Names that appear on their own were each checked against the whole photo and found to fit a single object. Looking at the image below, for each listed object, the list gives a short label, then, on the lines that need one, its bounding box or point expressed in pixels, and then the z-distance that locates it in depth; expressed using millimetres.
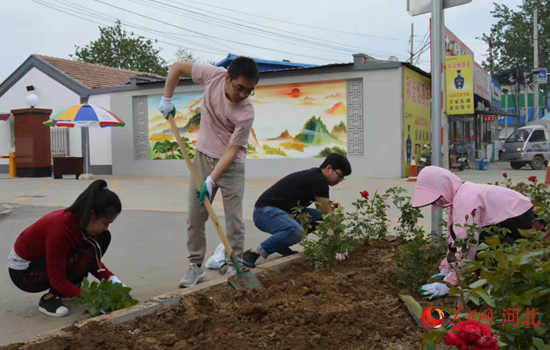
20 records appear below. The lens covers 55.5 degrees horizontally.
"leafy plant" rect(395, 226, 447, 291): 3334
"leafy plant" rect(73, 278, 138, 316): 3178
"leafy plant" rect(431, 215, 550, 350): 1662
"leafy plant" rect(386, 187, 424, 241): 3936
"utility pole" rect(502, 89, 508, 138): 47781
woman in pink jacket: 3008
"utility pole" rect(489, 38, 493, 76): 43138
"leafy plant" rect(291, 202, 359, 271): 3955
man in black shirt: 4527
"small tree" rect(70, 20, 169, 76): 45281
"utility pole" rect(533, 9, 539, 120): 32156
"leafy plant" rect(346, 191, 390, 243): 4277
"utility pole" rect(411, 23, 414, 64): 45397
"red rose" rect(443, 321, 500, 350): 1119
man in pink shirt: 3947
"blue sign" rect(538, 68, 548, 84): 32600
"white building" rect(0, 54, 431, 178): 16703
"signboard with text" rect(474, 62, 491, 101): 21656
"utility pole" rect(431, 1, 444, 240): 4133
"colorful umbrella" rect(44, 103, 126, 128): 16219
